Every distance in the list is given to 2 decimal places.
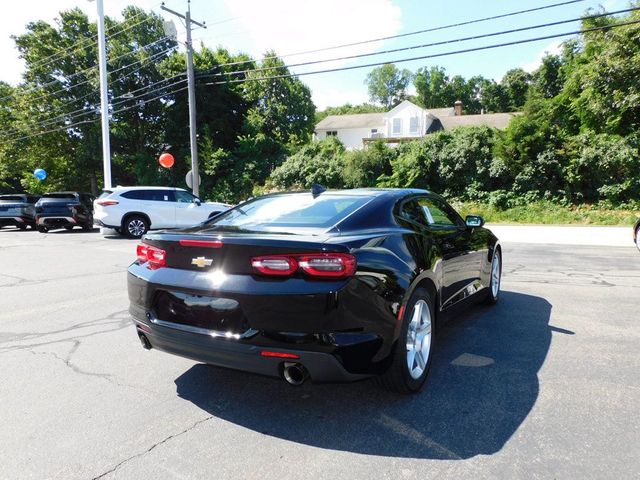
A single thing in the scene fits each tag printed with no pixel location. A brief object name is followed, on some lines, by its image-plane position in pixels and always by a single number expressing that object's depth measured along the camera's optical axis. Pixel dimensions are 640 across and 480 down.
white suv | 14.04
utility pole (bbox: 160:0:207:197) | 21.34
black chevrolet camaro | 2.54
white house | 43.53
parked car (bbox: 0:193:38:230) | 18.42
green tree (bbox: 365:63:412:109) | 85.25
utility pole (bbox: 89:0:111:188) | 20.92
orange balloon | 23.47
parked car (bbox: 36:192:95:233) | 16.56
